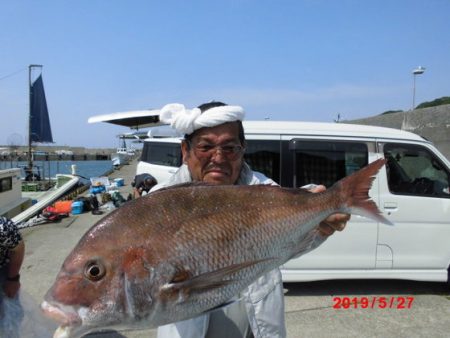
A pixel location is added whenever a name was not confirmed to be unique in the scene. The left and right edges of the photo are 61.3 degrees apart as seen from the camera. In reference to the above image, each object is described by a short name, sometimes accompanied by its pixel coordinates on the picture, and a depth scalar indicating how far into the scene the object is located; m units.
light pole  15.49
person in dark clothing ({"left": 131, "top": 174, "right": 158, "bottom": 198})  7.36
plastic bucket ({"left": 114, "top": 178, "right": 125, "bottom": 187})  17.88
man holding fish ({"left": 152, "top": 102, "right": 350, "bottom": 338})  1.88
